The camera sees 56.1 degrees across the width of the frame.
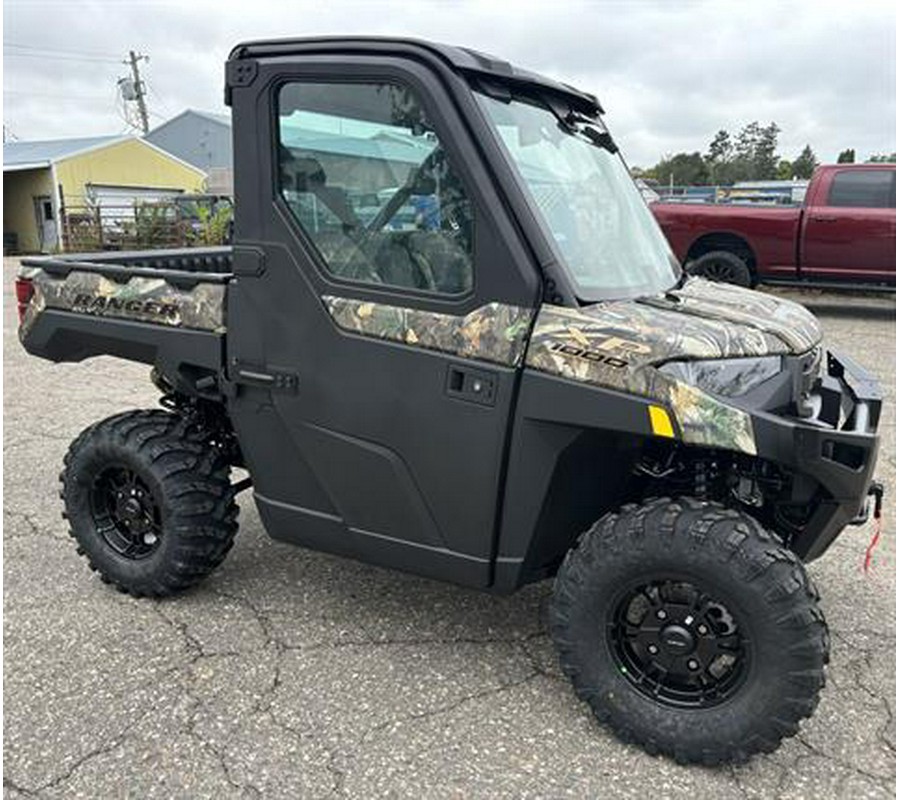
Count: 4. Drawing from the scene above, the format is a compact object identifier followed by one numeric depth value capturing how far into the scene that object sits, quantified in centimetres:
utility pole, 5553
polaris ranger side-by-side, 253
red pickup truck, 1081
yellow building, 2888
